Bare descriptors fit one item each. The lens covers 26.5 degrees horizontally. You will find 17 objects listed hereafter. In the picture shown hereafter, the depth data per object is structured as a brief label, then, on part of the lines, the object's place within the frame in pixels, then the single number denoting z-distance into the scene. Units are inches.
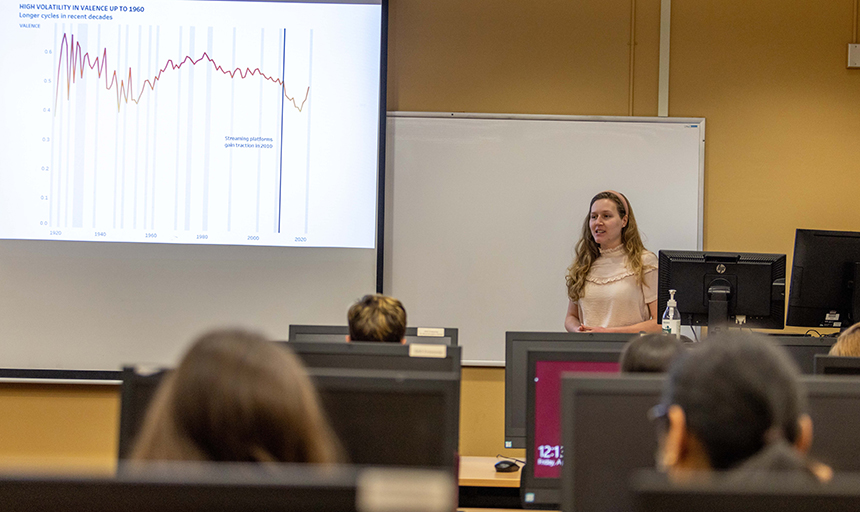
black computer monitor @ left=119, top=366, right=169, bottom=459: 186.6
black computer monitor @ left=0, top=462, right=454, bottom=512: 78.1
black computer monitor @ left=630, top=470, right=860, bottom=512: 79.6
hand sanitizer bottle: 287.6
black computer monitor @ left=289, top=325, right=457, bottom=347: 275.4
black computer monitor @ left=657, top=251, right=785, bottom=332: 292.0
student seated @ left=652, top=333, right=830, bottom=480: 108.2
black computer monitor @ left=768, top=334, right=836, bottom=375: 270.1
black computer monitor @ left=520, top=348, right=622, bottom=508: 246.5
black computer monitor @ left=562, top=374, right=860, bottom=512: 151.7
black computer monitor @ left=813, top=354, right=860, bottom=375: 212.3
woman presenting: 315.8
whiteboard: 331.4
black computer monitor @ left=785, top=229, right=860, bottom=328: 298.1
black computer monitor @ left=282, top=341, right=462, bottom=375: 229.6
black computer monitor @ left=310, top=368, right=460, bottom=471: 160.9
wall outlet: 333.8
